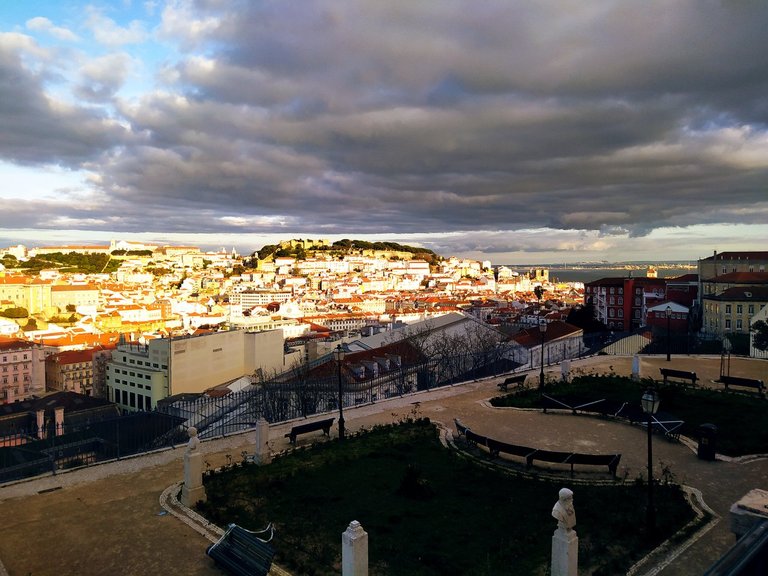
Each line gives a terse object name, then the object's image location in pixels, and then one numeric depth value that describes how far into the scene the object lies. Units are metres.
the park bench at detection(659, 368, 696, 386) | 14.83
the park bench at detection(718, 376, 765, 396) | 13.70
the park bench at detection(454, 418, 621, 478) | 8.27
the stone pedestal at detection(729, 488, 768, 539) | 4.32
